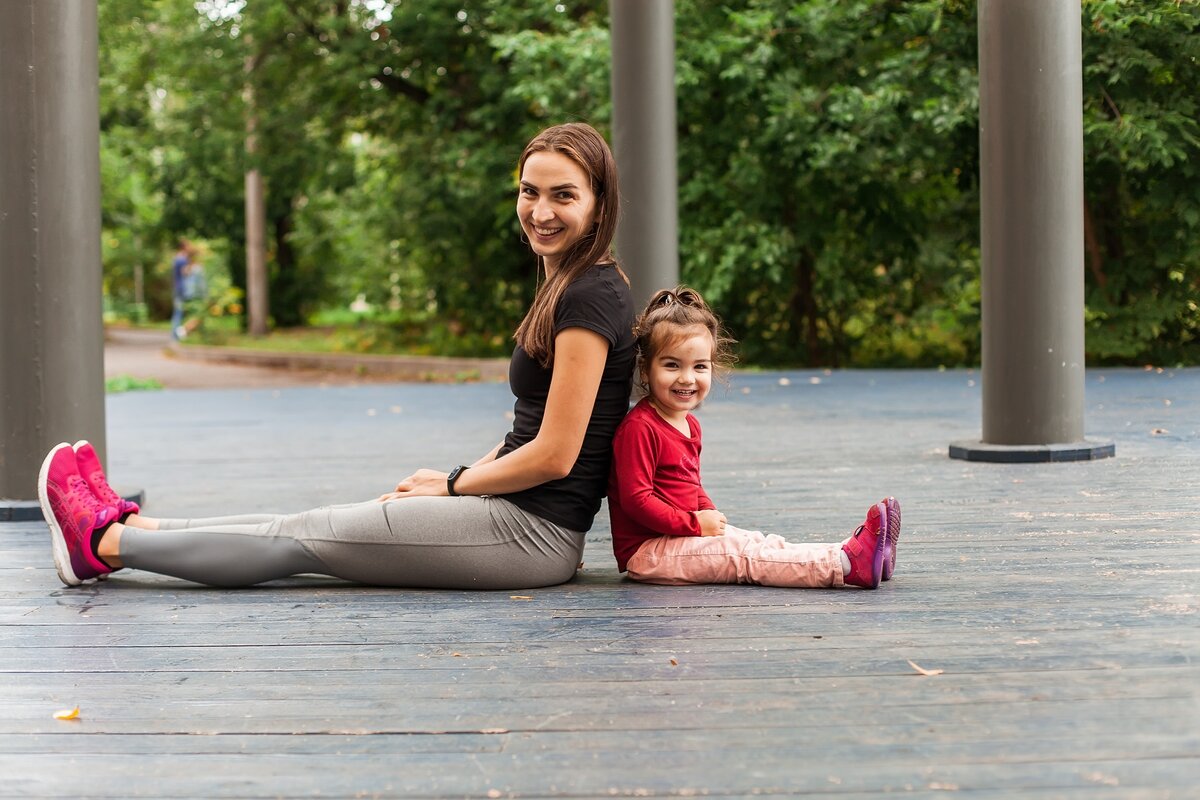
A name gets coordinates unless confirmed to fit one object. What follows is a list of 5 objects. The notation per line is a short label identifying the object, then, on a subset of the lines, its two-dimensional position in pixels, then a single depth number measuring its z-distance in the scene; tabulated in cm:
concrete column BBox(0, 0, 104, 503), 524
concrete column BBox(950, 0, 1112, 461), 621
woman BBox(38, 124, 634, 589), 354
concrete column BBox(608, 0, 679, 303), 841
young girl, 364
